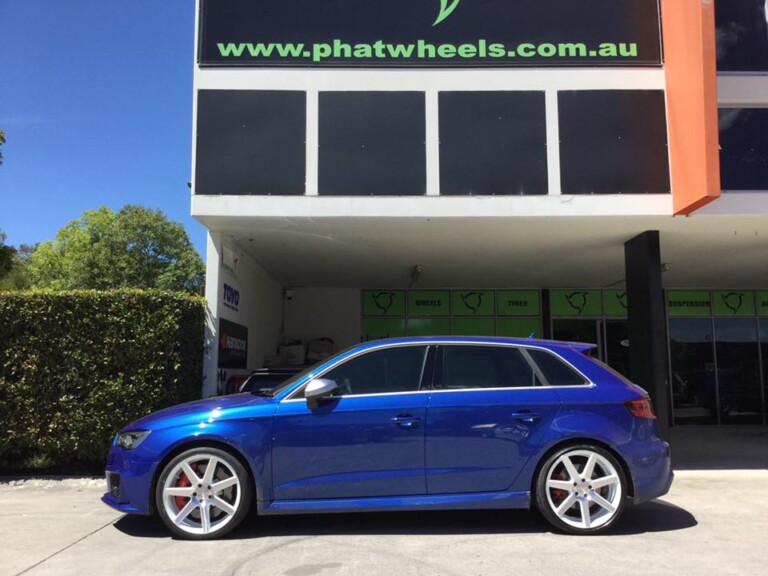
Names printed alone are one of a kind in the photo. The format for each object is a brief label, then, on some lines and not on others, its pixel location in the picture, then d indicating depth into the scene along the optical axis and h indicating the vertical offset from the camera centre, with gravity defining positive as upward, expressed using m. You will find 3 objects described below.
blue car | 5.08 -0.81
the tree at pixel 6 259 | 11.22 +1.72
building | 8.05 +2.94
